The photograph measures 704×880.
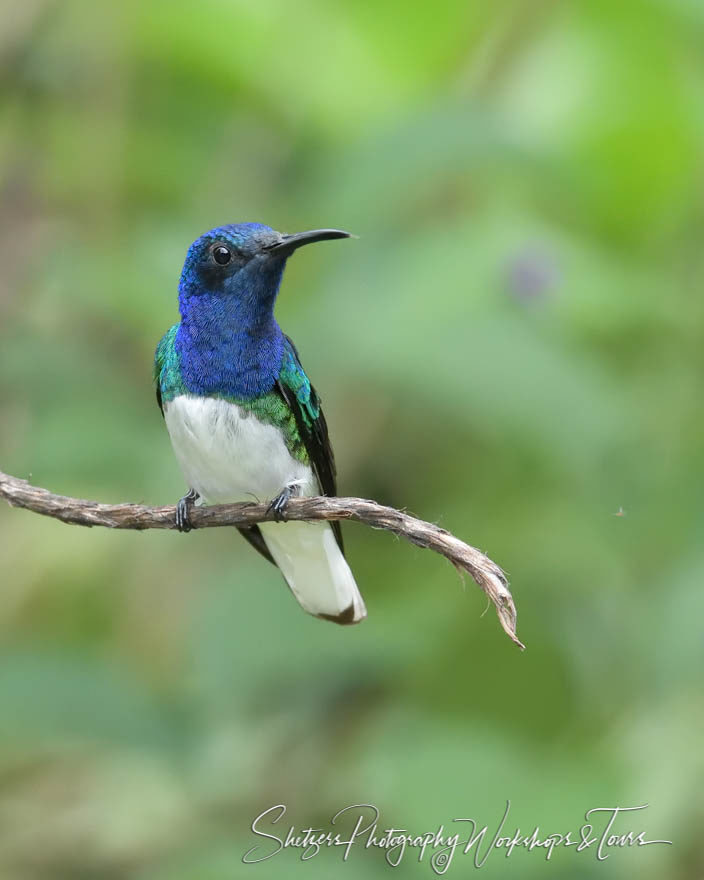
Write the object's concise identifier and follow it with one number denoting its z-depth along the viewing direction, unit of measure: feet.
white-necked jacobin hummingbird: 20.89
